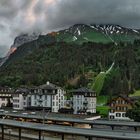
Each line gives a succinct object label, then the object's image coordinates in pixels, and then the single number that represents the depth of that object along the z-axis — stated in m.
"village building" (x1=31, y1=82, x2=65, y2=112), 68.88
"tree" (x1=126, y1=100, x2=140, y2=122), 47.80
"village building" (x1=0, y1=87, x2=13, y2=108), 82.26
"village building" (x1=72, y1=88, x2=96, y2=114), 71.27
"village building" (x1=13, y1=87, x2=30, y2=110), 73.63
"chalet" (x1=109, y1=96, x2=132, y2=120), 63.41
